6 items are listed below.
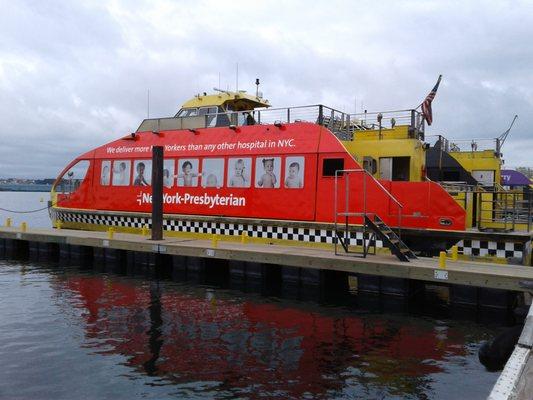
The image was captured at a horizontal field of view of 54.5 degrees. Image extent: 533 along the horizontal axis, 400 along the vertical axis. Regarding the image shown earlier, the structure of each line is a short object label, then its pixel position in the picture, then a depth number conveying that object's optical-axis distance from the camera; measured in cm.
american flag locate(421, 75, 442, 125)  1341
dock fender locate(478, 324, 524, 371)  673
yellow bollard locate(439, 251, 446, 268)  949
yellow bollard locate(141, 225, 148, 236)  1477
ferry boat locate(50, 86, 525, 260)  1184
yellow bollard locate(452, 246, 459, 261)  1048
